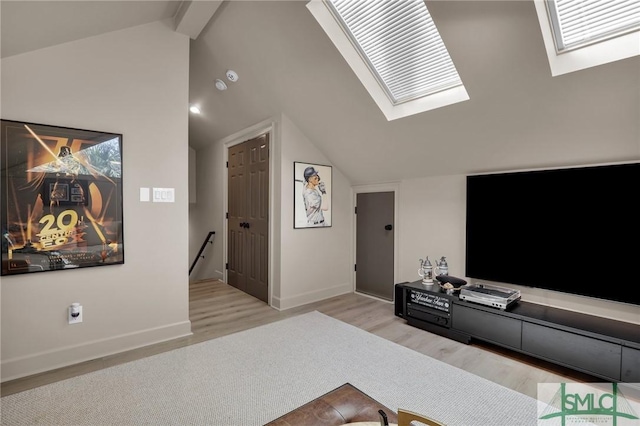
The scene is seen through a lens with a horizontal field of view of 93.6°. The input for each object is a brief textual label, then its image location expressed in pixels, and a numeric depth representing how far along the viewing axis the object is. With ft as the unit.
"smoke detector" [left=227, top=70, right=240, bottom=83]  11.51
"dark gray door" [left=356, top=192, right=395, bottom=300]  13.15
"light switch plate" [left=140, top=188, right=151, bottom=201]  8.70
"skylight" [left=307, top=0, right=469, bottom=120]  7.88
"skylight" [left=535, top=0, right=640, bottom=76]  5.86
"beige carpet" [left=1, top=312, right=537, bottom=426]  5.73
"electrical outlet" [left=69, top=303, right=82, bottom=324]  7.62
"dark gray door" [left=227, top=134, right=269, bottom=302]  13.02
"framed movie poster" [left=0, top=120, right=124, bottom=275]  6.91
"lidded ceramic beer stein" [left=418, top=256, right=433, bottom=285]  10.57
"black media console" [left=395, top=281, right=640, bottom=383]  6.54
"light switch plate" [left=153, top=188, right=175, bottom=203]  8.93
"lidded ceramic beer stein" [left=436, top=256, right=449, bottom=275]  10.61
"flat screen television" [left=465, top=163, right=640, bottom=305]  7.38
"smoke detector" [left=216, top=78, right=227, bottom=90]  12.24
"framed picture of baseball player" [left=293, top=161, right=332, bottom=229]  12.51
